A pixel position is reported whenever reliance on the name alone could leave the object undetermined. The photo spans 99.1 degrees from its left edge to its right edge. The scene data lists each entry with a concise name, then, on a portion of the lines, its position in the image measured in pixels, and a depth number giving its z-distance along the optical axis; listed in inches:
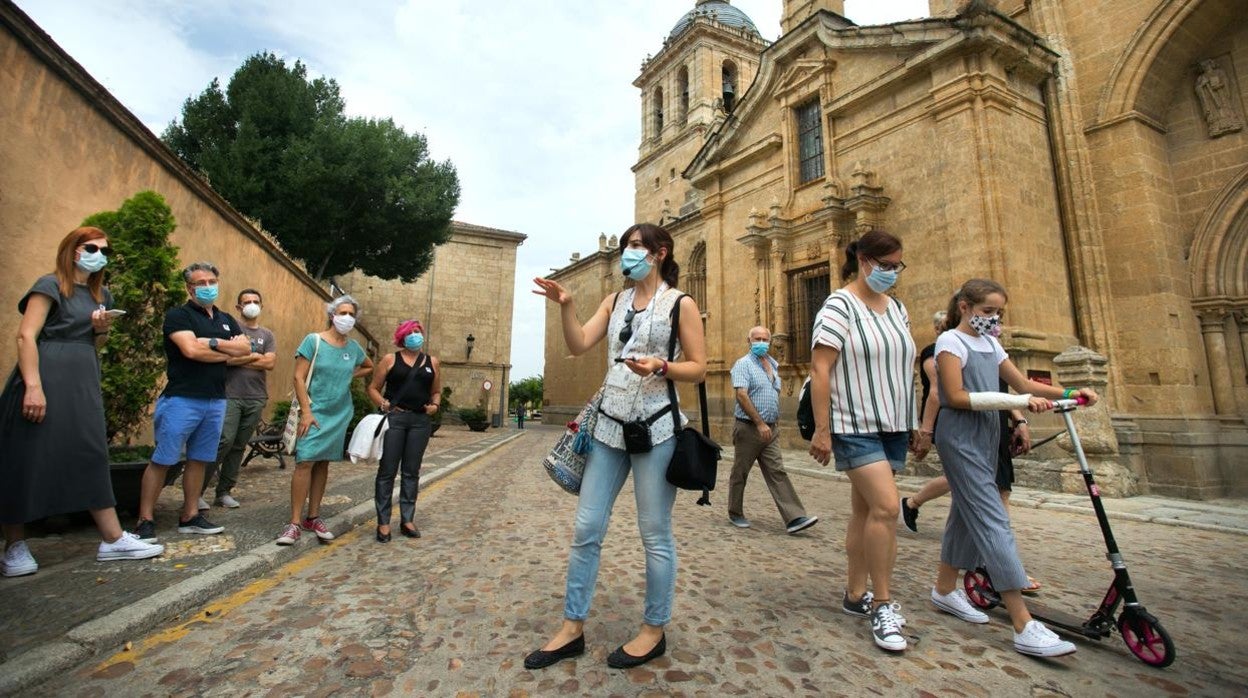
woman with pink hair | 175.6
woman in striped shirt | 101.0
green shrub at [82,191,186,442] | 184.4
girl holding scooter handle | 96.4
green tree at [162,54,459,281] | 664.4
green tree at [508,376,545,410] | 3322.6
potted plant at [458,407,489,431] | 904.3
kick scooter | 89.9
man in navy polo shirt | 147.9
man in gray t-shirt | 195.3
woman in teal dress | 155.5
